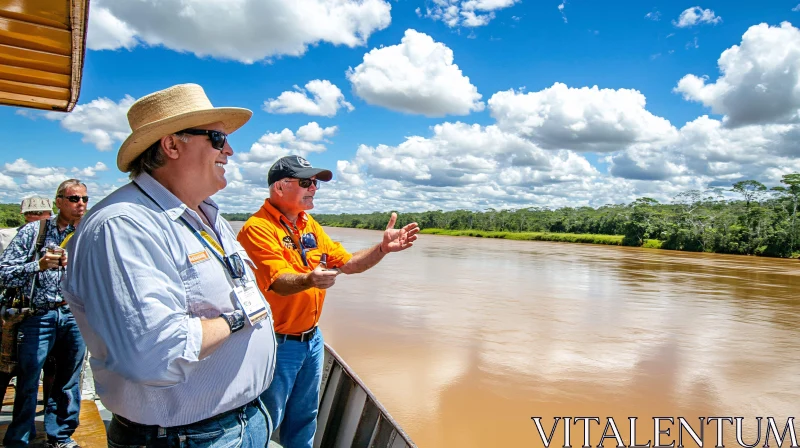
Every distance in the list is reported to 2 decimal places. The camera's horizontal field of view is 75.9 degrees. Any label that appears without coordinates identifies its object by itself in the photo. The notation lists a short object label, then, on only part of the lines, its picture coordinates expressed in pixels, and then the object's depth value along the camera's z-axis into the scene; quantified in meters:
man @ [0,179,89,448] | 3.14
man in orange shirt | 2.60
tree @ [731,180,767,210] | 43.28
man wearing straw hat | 1.27
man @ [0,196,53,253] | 3.91
